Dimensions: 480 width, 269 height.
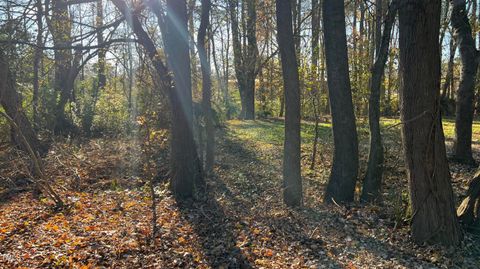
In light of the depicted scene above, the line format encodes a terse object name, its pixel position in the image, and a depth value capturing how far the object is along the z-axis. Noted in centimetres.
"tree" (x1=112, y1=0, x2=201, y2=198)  657
